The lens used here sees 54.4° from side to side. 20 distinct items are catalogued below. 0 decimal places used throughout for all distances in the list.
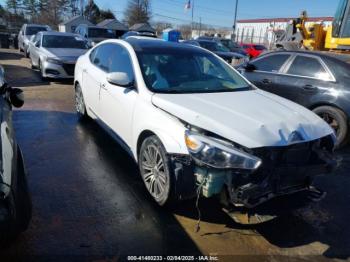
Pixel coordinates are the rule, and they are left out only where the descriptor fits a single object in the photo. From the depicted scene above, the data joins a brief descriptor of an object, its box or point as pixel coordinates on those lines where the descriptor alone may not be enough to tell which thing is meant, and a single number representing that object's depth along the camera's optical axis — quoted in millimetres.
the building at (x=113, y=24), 43878
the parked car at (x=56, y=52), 10391
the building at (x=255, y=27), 57438
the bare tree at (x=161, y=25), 76531
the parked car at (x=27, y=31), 19202
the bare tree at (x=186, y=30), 72100
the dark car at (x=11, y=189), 2080
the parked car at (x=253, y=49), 26406
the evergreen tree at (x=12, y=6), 70588
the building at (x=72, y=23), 43562
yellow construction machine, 10359
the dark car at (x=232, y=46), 23484
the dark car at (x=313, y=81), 5770
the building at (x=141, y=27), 46594
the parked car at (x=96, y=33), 22536
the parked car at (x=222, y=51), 15367
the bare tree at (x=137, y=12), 67769
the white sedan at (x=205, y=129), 2928
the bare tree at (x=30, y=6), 72250
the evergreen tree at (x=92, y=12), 65562
